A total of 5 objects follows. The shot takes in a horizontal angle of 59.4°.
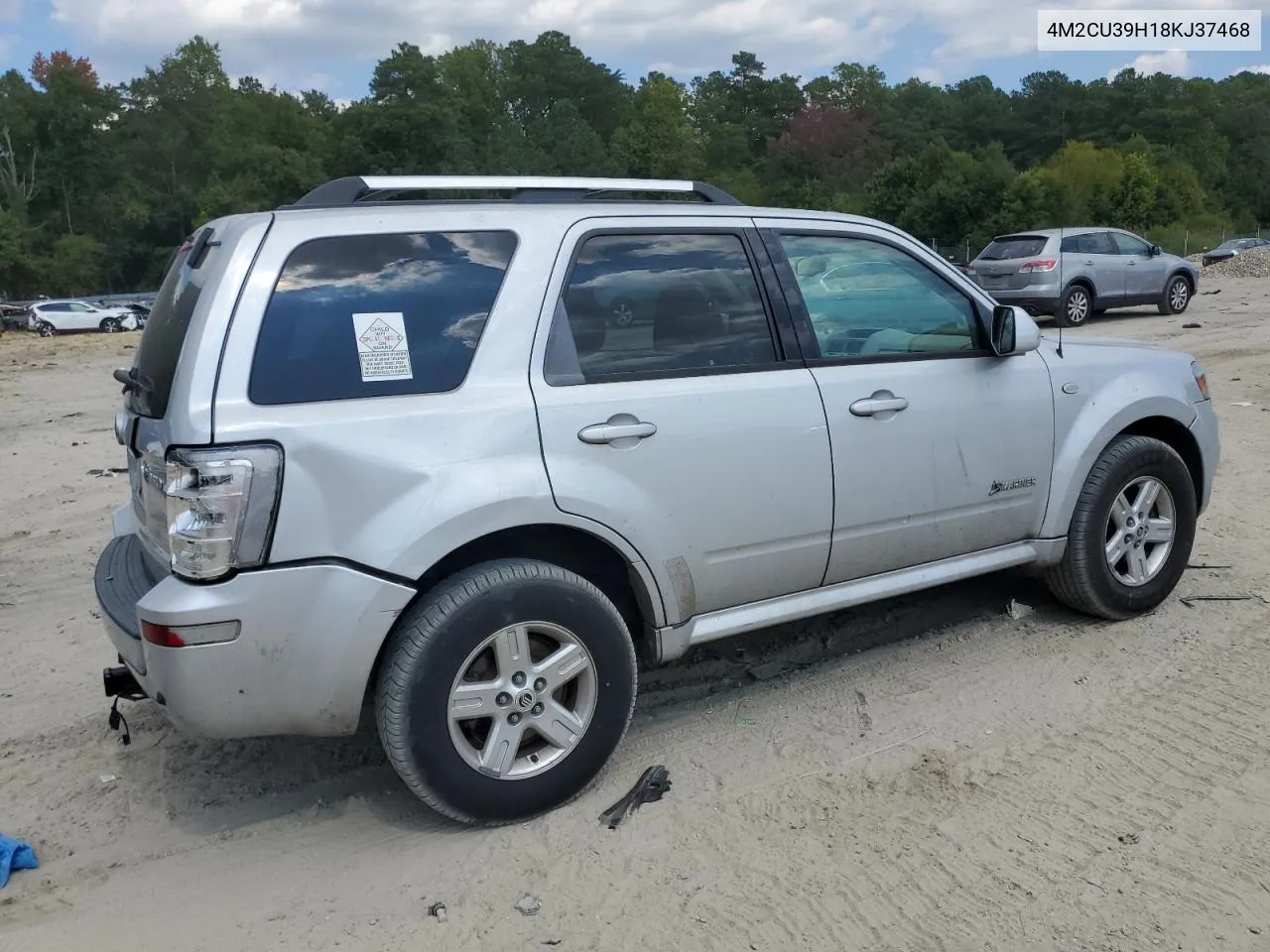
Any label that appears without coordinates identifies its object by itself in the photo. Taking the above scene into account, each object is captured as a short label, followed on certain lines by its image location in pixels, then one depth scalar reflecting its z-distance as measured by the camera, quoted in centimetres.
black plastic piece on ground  348
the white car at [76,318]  3647
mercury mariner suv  302
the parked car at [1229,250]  3481
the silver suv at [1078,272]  1734
